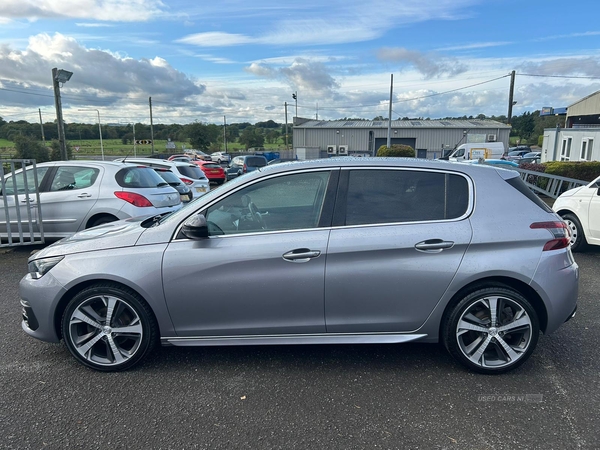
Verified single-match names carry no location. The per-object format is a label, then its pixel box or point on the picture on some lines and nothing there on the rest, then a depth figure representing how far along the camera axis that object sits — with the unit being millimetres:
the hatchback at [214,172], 21562
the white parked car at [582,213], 6758
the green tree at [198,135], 66625
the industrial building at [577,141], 19969
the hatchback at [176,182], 9507
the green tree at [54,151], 29166
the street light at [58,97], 13703
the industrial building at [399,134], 45062
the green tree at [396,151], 28419
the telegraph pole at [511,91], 37781
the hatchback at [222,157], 43094
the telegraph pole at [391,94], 27602
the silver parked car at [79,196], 6844
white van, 27641
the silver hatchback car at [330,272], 3113
